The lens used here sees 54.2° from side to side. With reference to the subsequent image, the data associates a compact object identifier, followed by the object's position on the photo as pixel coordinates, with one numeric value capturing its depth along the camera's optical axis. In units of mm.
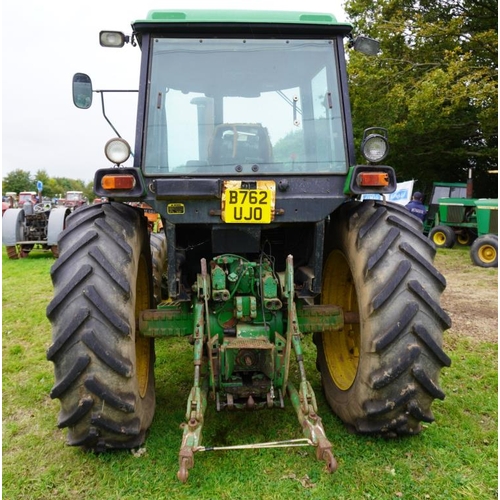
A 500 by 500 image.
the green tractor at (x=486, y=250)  10531
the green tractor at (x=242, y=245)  2633
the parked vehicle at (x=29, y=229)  11883
